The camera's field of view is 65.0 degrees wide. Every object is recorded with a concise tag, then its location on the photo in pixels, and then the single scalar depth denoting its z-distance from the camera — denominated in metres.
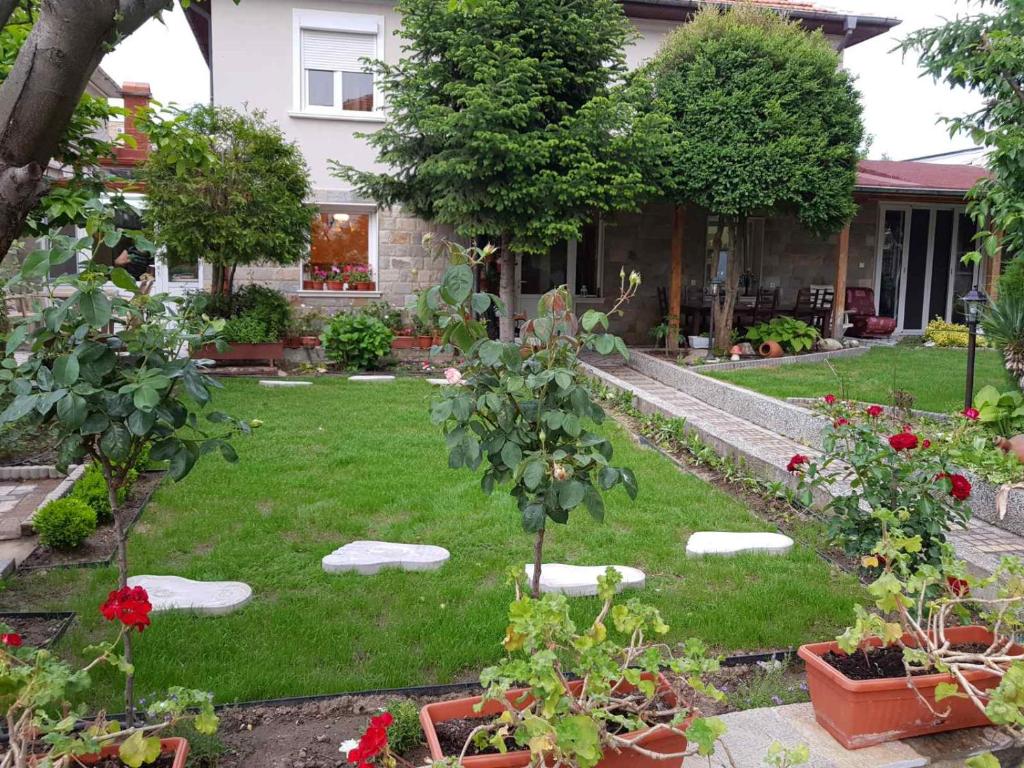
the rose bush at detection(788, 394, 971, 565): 3.73
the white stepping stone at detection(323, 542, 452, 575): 4.38
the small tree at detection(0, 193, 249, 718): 2.46
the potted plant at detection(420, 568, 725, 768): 2.12
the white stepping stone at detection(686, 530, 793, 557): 4.72
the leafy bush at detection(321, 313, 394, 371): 11.61
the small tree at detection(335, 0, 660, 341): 9.95
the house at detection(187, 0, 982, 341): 12.38
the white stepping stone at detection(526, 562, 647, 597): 4.09
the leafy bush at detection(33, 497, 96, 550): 4.58
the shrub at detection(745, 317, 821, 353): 12.13
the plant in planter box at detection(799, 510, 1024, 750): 2.63
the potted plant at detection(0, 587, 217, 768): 2.03
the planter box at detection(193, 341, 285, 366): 11.45
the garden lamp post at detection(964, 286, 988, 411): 6.83
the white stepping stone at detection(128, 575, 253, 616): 3.82
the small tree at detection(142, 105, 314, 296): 10.20
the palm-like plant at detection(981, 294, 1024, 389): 6.30
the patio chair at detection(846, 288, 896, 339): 14.49
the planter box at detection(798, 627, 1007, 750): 2.75
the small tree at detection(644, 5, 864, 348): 10.54
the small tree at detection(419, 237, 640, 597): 2.66
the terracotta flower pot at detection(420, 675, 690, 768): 2.36
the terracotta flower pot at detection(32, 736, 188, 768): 2.35
